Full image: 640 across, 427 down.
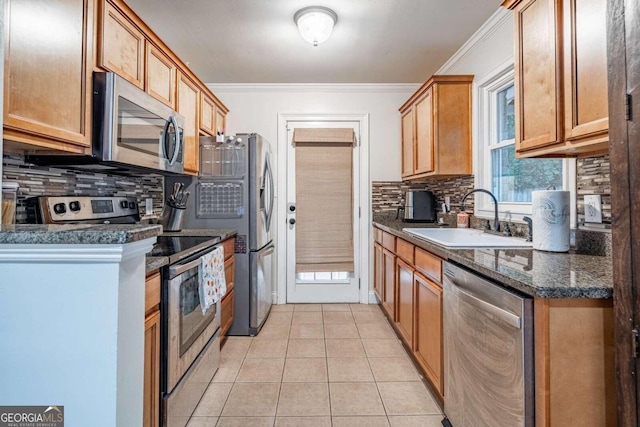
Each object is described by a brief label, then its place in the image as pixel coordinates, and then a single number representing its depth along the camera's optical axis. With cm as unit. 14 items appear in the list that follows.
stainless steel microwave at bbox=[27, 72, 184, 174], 150
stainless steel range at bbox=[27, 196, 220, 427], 148
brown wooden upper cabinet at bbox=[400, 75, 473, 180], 266
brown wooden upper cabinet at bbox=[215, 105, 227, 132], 326
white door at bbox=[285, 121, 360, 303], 368
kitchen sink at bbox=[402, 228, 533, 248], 169
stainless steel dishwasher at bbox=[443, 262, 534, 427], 103
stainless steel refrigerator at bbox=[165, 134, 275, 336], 279
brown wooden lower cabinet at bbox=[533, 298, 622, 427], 96
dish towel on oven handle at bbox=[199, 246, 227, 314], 185
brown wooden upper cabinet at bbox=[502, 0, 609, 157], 115
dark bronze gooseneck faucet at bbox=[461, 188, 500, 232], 216
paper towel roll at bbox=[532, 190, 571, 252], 146
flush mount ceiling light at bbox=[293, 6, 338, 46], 222
